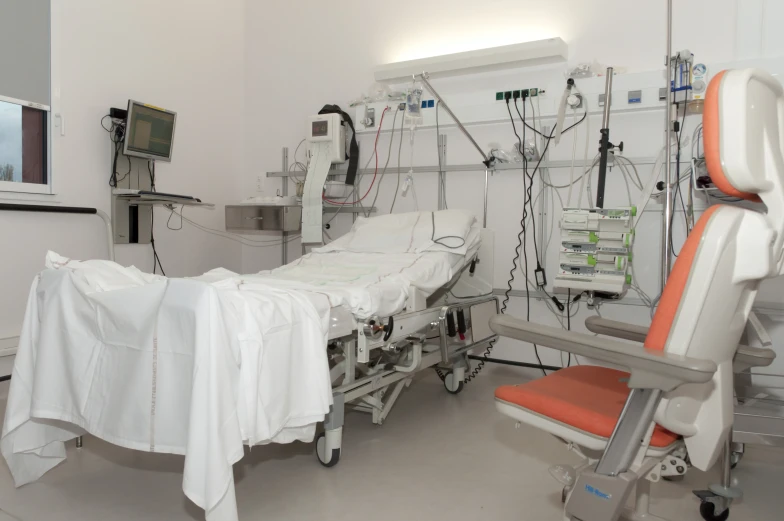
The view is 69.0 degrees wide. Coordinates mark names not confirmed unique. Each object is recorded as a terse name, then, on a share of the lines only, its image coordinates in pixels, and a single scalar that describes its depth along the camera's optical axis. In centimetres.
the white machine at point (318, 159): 447
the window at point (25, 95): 357
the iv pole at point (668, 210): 288
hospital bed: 168
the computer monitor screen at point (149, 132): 399
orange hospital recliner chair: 133
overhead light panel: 387
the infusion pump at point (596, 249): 333
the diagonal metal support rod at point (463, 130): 345
